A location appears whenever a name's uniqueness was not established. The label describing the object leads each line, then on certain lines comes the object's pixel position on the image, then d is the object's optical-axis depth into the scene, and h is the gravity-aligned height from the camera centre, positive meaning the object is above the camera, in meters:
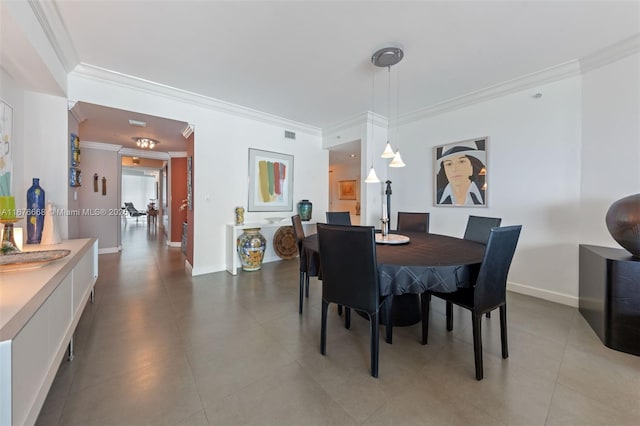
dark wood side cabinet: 1.84 -0.70
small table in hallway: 9.55 -0.24
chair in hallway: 11.11 -0.06
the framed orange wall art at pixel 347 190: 7.76 +0.68
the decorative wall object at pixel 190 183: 3.85 +0.43
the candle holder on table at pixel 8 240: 1.68 -0.23
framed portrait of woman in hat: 3.37 +0.56
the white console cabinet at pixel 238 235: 3.75 -0.49
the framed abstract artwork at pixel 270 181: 4.29 +0.53
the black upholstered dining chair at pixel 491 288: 1.56 -0.53
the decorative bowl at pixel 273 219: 4.40 -0.17
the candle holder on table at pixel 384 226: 2.51 -0.16
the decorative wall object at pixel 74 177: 3.17 +0.43
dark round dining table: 1.61 -0.39
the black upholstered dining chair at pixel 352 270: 1.57 -0.41
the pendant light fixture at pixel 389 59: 2.39 +1.57
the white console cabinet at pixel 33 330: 0.85 -0.56
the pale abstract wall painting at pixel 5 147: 2.01 +0.53
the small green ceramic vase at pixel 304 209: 4.86 +0.02
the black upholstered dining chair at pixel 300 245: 2.40 -0.39
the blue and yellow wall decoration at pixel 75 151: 3.09 +0.76
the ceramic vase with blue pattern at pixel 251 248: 3.89 -0.63
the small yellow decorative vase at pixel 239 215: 4.00 -0.09
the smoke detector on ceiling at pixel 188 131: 3.60 +1.23
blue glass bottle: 2.25 -0.04
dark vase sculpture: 1.87 -0.08
